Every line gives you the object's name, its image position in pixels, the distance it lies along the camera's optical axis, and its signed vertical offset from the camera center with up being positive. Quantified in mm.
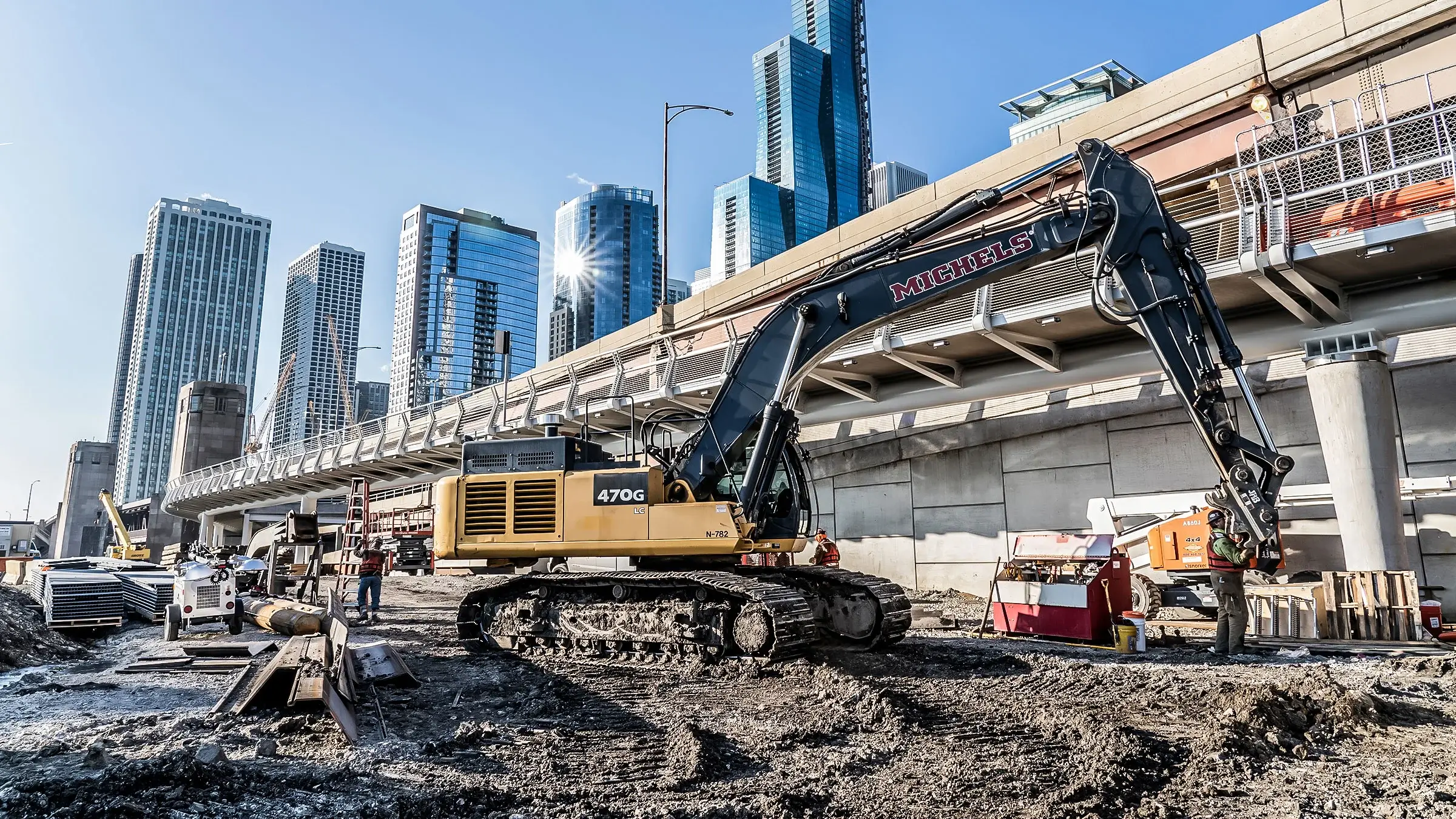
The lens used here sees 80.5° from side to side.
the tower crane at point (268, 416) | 123181 +19509
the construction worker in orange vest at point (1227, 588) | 9406 -503
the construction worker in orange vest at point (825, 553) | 17297 -117
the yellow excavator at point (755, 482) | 9148 +786
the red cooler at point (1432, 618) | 11078 -972
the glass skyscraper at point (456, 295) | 148750 +45400
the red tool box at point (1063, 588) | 11250 -579
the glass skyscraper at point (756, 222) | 182500 +68876
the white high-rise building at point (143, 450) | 185375 +22613
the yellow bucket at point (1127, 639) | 10281 -1128
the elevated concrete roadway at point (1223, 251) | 11938 +4279
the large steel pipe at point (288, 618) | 12133 -976
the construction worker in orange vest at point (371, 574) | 15891 -437
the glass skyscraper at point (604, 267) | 178250 +59173
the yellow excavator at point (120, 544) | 35156 +357
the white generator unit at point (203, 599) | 12617 -707
